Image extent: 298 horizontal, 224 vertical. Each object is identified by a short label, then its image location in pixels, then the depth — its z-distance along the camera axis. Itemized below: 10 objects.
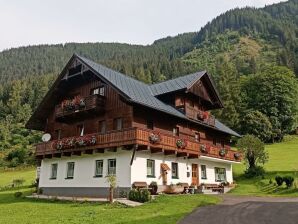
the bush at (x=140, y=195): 14.91
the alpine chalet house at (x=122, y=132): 17.36
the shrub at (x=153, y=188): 16.63
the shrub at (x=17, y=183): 28.80
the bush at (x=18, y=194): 20.46
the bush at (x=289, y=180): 20.22
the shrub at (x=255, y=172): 25.73
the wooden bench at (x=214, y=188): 20.64
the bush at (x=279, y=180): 21.01
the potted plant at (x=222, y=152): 22.90
